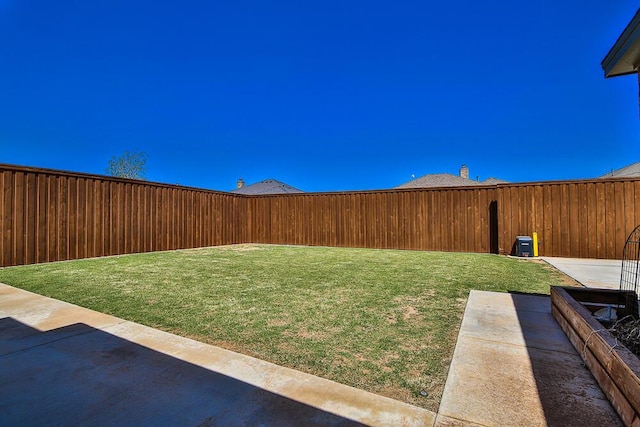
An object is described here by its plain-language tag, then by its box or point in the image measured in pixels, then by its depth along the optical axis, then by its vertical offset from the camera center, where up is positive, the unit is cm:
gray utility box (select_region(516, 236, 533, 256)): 802 -83
